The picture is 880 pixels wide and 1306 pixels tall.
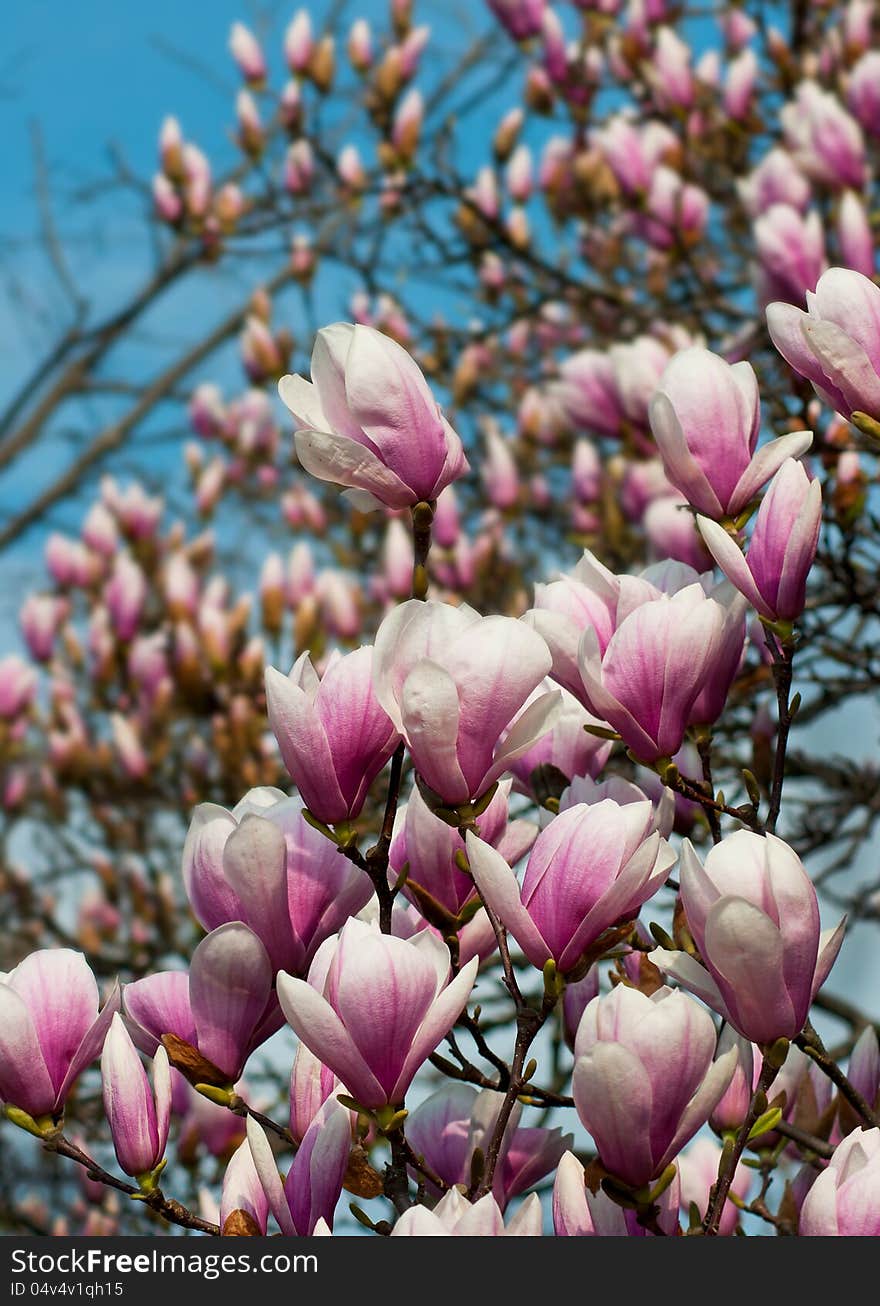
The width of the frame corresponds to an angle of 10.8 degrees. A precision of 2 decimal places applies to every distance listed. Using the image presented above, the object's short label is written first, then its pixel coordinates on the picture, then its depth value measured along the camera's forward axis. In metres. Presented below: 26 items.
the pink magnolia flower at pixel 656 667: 2.13
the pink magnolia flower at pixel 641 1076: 2.00
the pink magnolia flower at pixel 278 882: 2.09
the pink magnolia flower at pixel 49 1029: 2.09
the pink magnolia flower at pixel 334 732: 2.09
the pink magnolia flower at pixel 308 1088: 2.12
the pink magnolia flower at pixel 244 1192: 2.10
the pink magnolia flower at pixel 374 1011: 2.03
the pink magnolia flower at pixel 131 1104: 2.09
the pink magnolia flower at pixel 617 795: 2.16
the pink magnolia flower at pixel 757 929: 2.02
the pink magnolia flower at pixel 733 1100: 2.11
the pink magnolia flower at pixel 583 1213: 2.05
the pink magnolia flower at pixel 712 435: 2.20
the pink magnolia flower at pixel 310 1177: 2.06
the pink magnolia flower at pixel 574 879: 2.05
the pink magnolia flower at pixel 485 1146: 2.13
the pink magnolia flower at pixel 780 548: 2.14
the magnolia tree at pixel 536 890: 2.03
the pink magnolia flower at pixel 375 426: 2.13
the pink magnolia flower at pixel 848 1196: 2.01
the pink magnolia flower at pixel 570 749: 2.25
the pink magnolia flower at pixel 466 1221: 1.98
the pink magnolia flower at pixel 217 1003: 2.09
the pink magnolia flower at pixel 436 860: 2.14
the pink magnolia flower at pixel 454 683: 2.06
